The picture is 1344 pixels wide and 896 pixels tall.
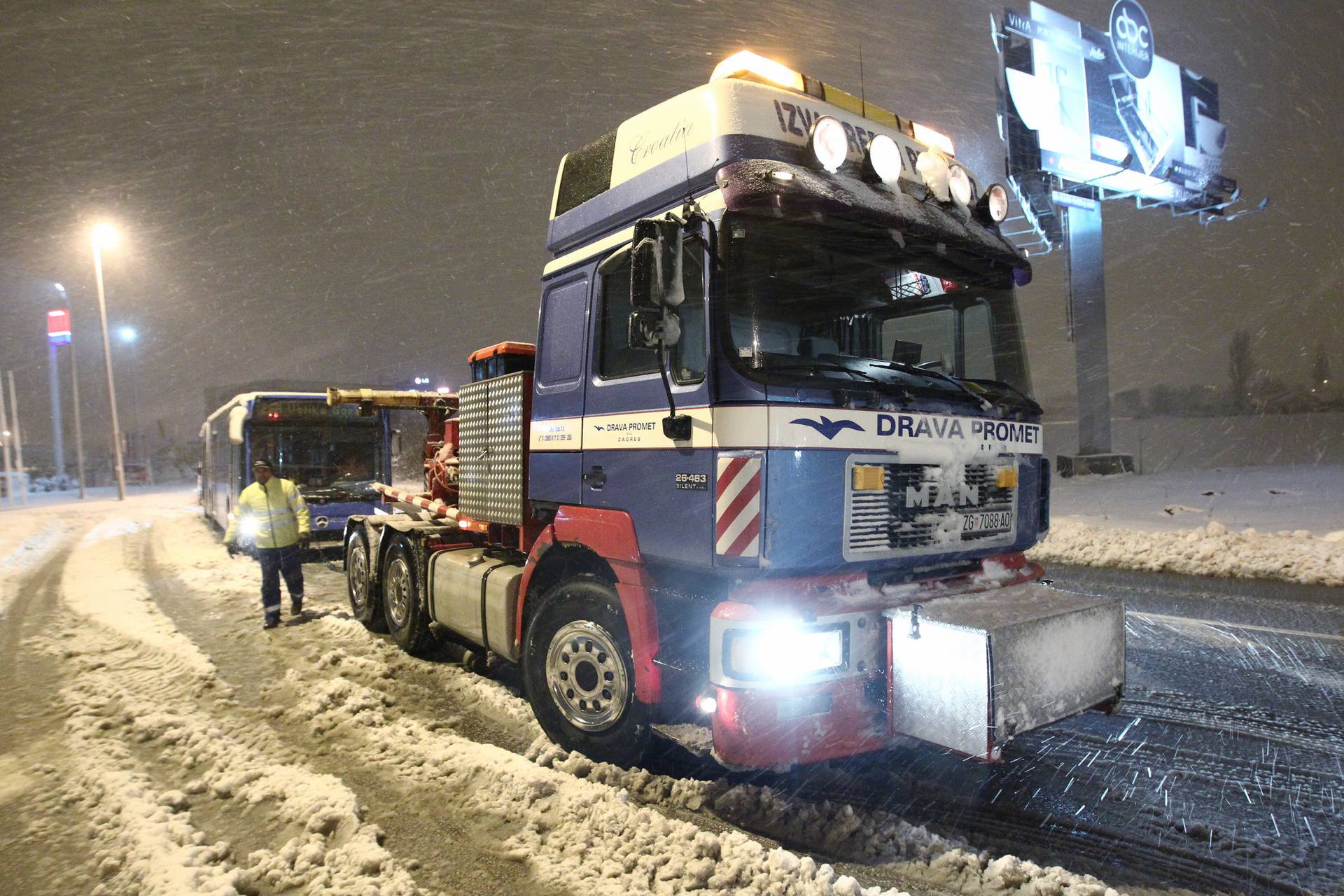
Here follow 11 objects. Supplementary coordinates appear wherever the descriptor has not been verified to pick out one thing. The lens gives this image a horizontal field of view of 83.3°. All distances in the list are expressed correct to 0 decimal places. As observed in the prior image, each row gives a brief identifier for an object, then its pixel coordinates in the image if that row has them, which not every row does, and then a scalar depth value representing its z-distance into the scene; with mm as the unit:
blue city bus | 13391
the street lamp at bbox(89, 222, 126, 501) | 30797
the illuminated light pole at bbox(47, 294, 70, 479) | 39688
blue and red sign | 39906
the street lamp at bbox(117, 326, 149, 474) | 66500
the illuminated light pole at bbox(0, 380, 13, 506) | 31573
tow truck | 3242
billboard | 27062
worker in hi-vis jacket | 8000
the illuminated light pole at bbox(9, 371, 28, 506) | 33188
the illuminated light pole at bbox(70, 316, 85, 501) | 35250
